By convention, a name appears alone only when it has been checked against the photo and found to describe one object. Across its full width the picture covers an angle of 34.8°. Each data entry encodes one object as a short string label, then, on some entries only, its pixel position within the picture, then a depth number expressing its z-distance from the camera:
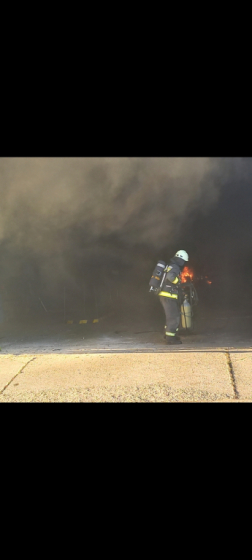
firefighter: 6.20
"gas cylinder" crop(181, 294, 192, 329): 6.78
